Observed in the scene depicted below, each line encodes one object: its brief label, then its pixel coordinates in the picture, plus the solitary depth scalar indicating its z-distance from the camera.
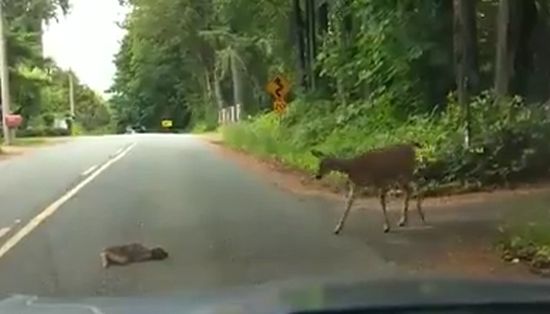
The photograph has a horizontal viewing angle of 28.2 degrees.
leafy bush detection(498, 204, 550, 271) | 10.73
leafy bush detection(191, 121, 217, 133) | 78.45
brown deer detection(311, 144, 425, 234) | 14.10
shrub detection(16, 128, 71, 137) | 65.40
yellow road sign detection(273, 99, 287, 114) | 36.66
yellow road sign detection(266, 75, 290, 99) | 36.31
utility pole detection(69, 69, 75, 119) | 104.81
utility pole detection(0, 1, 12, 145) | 49.81
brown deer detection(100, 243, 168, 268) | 11.71
